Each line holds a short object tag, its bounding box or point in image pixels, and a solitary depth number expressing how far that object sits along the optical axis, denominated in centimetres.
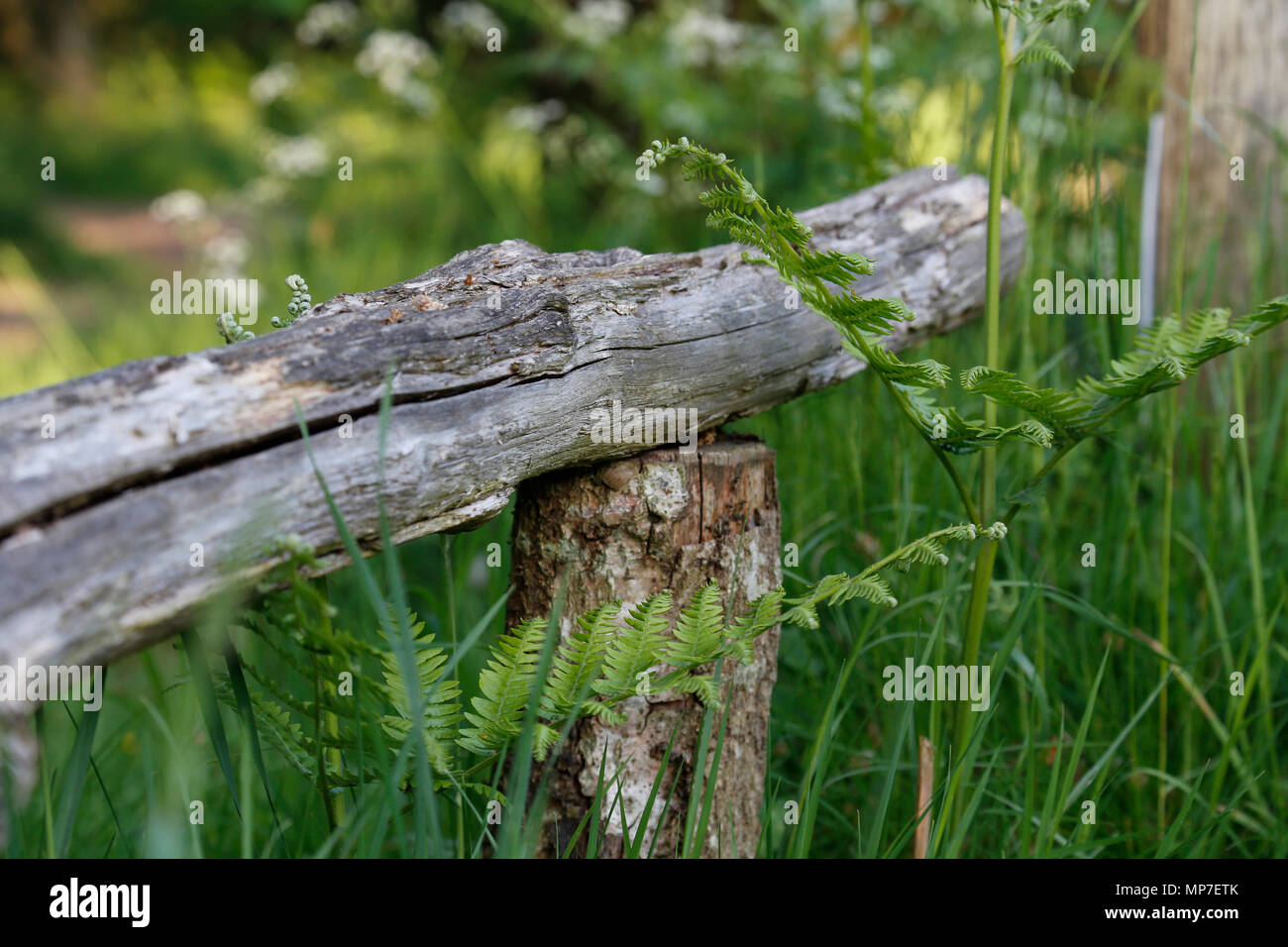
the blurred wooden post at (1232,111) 262
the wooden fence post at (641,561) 140
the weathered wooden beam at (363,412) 90
